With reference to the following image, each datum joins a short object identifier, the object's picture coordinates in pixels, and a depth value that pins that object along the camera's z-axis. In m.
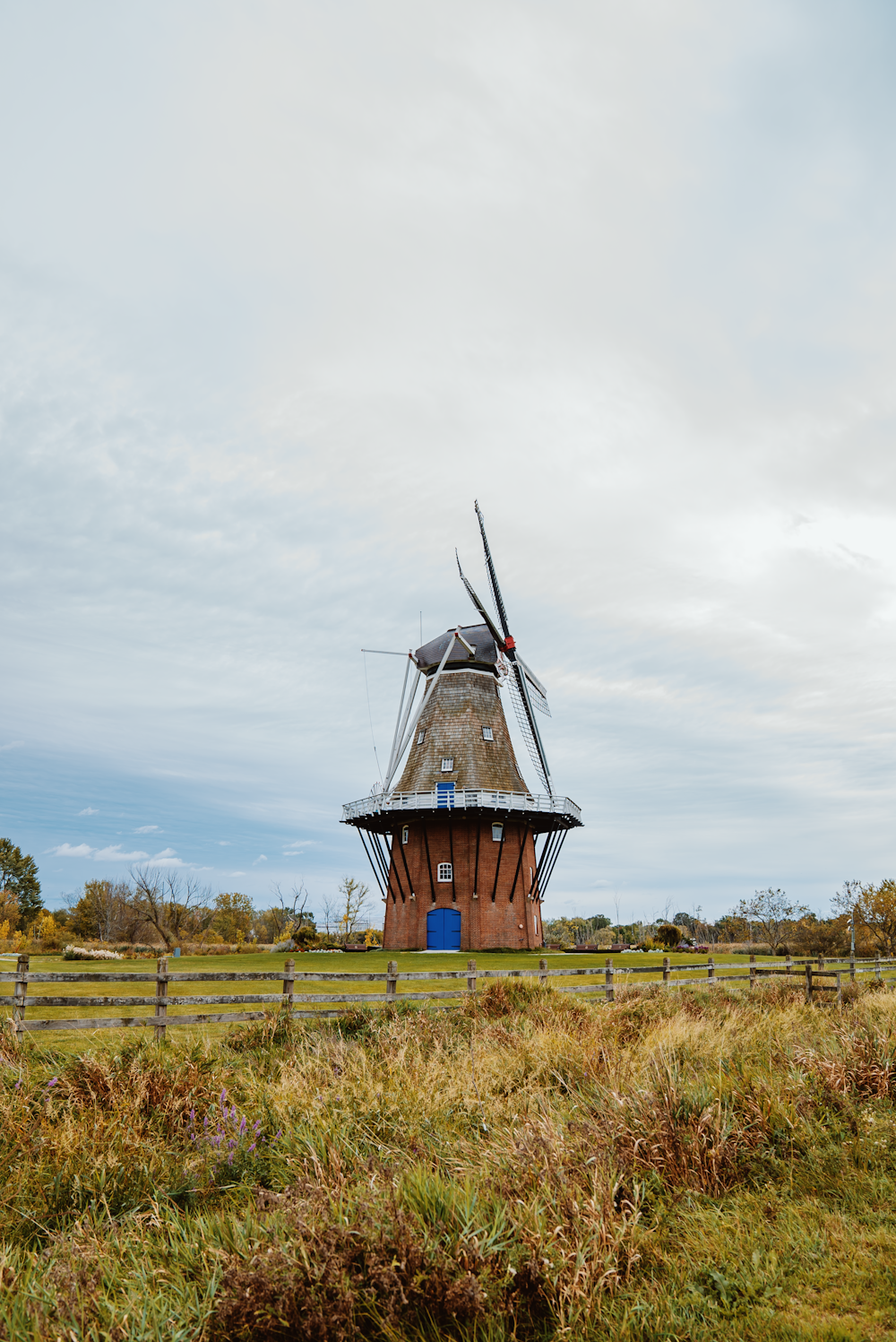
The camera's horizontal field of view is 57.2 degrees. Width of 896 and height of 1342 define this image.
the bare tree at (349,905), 59.56
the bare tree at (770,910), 52.16
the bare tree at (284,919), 77.02
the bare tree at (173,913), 58.02
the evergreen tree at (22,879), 75.38
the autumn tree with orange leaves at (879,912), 47.44
